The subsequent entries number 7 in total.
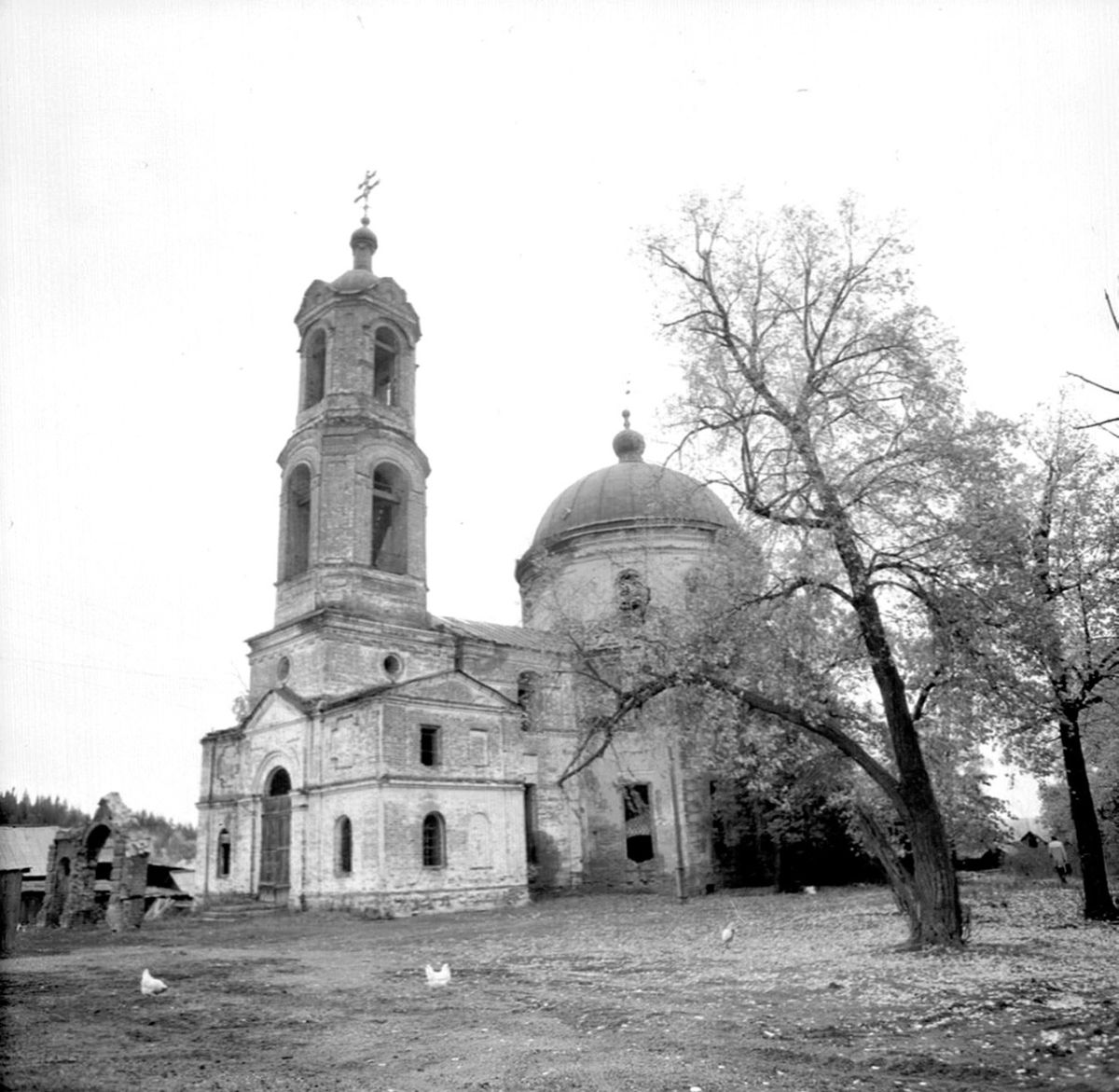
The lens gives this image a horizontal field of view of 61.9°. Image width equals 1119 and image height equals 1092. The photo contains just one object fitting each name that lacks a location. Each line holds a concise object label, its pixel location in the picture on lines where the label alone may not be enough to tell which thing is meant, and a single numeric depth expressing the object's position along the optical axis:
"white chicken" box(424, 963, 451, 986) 10.88
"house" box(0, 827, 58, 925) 37.03
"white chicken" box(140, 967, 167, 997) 10.91
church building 24.12
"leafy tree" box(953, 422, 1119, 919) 12.66
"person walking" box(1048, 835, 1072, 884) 25.33
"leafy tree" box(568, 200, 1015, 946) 13.01
